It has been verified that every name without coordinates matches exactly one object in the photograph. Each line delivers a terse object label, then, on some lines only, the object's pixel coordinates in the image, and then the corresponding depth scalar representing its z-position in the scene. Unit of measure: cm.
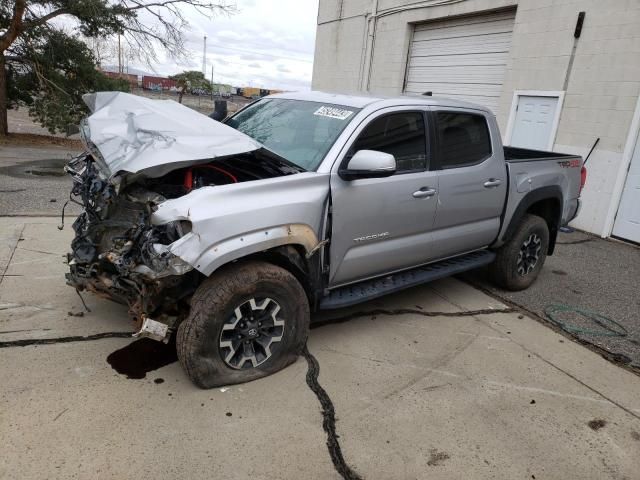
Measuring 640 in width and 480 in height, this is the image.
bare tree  1370
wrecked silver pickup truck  287
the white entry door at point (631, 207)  742
